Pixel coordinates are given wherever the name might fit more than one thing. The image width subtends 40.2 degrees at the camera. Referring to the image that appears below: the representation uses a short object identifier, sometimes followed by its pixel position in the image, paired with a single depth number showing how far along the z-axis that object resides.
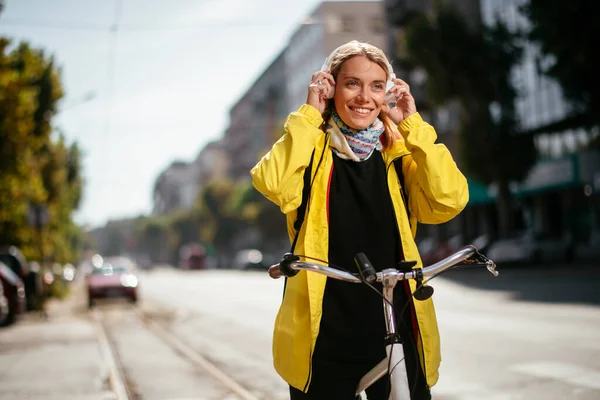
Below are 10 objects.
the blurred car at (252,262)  63.28
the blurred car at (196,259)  83.71
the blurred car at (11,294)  16.98
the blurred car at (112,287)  24.41
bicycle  2.50
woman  2.76
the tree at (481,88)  34.12
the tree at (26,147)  18.05
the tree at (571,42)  23.20
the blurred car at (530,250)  33.12
